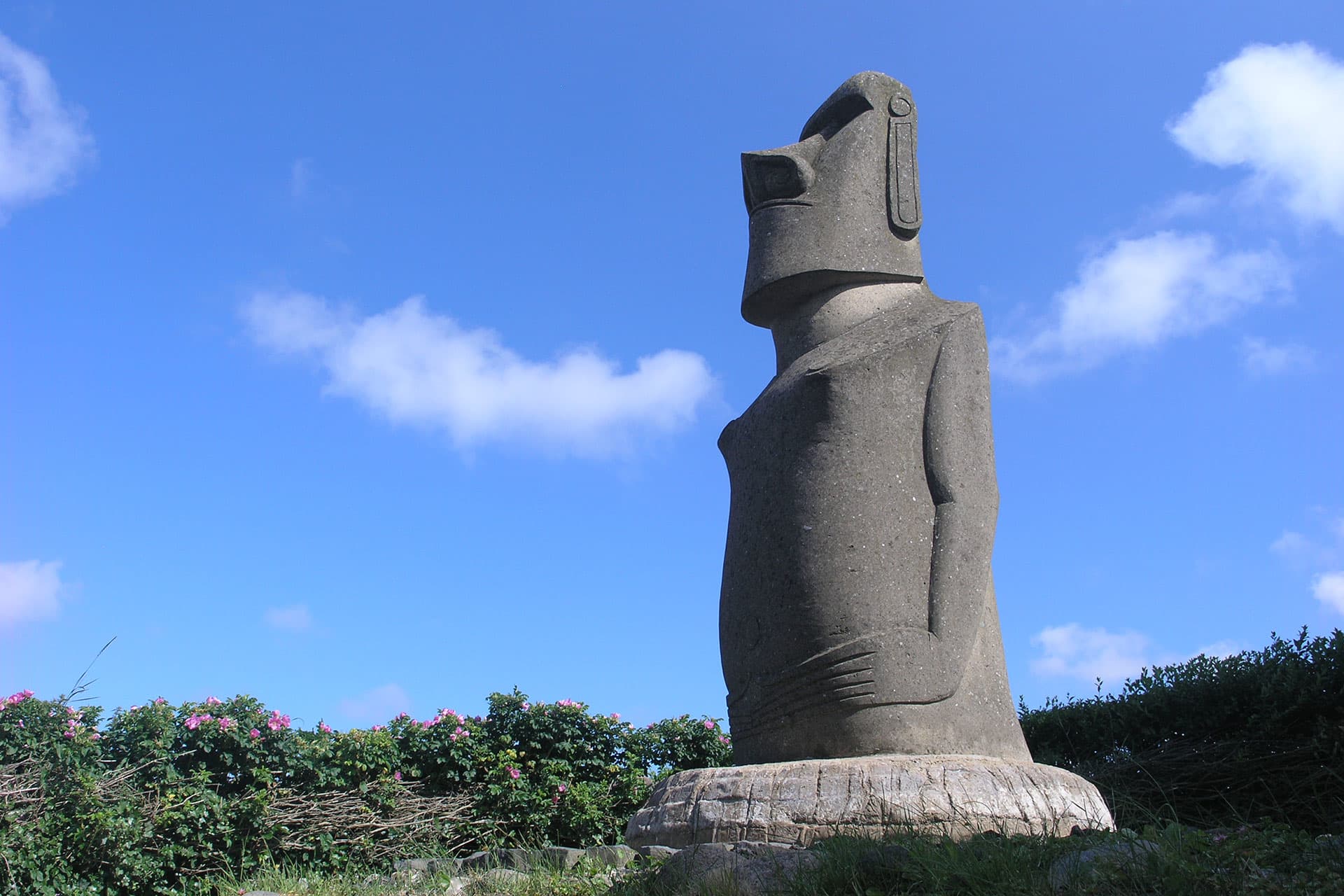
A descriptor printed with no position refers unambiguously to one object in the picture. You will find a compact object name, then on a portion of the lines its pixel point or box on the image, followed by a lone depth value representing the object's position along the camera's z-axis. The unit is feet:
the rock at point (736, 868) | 12.62
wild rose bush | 26.61
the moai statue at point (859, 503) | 16.58
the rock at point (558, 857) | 20.31
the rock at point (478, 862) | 22.50
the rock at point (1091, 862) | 11.48
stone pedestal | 14.71
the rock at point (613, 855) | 20.17
